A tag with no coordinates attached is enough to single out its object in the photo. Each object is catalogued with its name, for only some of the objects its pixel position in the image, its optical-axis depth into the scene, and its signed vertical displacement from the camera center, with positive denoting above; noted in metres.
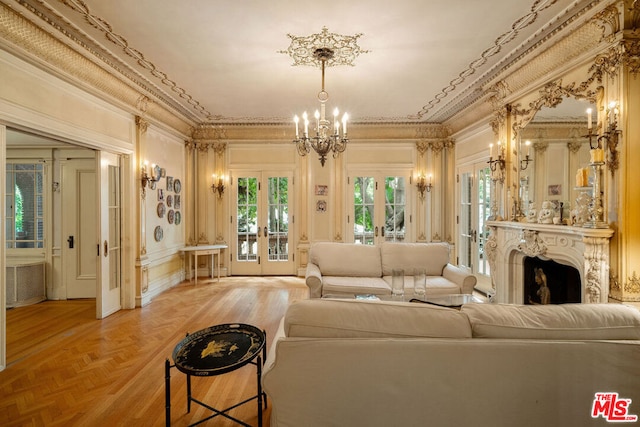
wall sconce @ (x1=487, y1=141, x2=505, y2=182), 4.23 +0.63
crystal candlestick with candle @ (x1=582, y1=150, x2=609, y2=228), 2.65 +0.13
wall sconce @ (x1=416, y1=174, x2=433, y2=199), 6.49 +0.53
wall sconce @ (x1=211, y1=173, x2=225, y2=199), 6.57 +0.58
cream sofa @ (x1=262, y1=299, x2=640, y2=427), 1.48 -0.75
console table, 6.00 -0.77
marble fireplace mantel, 2.66 -0.44
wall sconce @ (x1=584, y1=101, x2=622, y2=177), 2.61 +0.61
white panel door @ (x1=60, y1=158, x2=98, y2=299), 4.88 -0.19
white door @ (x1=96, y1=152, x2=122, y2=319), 4.07 -0.33
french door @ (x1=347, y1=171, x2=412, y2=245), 6.57 +0.08
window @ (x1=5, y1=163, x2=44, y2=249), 4.90 +0.09
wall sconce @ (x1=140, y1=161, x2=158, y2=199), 4.70 +0.53
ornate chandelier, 3.22 +0.75
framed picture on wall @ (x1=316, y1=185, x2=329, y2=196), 6.61 +0.43
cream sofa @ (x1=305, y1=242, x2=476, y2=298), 4.07 -0.70
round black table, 1.75 -0.84
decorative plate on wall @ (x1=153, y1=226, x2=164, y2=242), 5.20 -0.35
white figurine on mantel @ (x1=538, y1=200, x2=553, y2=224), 3.37 -0.04
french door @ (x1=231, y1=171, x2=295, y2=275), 6.65 -0.19
